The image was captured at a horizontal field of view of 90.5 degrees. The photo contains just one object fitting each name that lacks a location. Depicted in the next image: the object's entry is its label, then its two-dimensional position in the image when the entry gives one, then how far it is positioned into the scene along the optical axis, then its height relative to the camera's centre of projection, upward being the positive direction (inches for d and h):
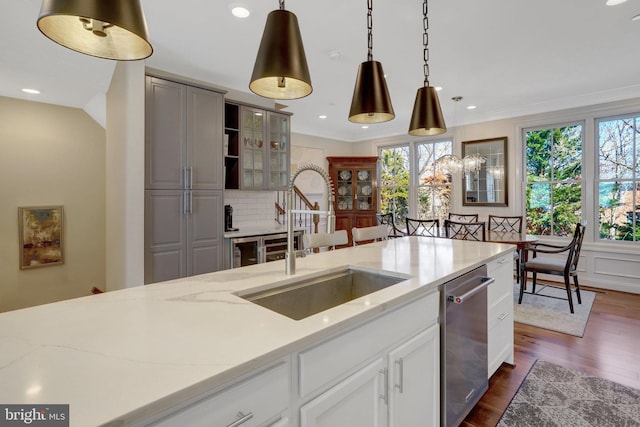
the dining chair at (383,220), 238.9 -11.2
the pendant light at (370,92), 68.7 +24.9
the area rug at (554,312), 126.8 -47.5
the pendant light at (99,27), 31.1 +20.9
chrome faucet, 57.9 -1.5
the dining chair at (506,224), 191.8 -11.4
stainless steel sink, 56.1 -16.9
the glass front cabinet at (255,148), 157.3 +30.2
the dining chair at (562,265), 140.9 -27.8
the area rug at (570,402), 73.7 -49.8
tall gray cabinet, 124.4 +11.0
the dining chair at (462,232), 163.9 -14.9
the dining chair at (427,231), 184.0 -16.5
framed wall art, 150.6 -14.1
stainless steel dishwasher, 62.6 -29.7
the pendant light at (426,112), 81.6 +24.2
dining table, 151.2 -16.7
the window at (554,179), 184.5 +15.8
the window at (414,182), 234.8 +18.6
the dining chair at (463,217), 206.3 -8.0
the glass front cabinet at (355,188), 256.7 +14.5
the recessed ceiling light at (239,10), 92.7 +58.6
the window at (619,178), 168.4 +14.8
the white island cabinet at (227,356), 25.5 -14.3
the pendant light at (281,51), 48.9 +24.3
